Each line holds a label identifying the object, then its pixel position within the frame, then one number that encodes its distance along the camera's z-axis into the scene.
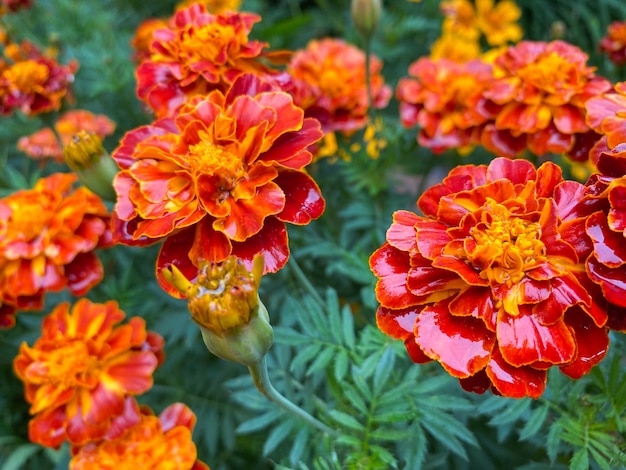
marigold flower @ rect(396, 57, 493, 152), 0.26
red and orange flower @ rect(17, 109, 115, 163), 0.35
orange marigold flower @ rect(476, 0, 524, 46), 0.45
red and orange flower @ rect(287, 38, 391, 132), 0.26
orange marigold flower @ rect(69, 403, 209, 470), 0.21
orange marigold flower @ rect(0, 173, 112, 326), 0.23
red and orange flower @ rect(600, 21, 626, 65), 0.29
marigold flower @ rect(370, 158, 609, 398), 0.15
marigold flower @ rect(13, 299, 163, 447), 0.22
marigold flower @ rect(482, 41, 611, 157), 0.22
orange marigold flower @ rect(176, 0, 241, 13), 0.43
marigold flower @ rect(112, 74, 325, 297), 0.18
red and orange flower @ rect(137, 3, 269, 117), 0.22
